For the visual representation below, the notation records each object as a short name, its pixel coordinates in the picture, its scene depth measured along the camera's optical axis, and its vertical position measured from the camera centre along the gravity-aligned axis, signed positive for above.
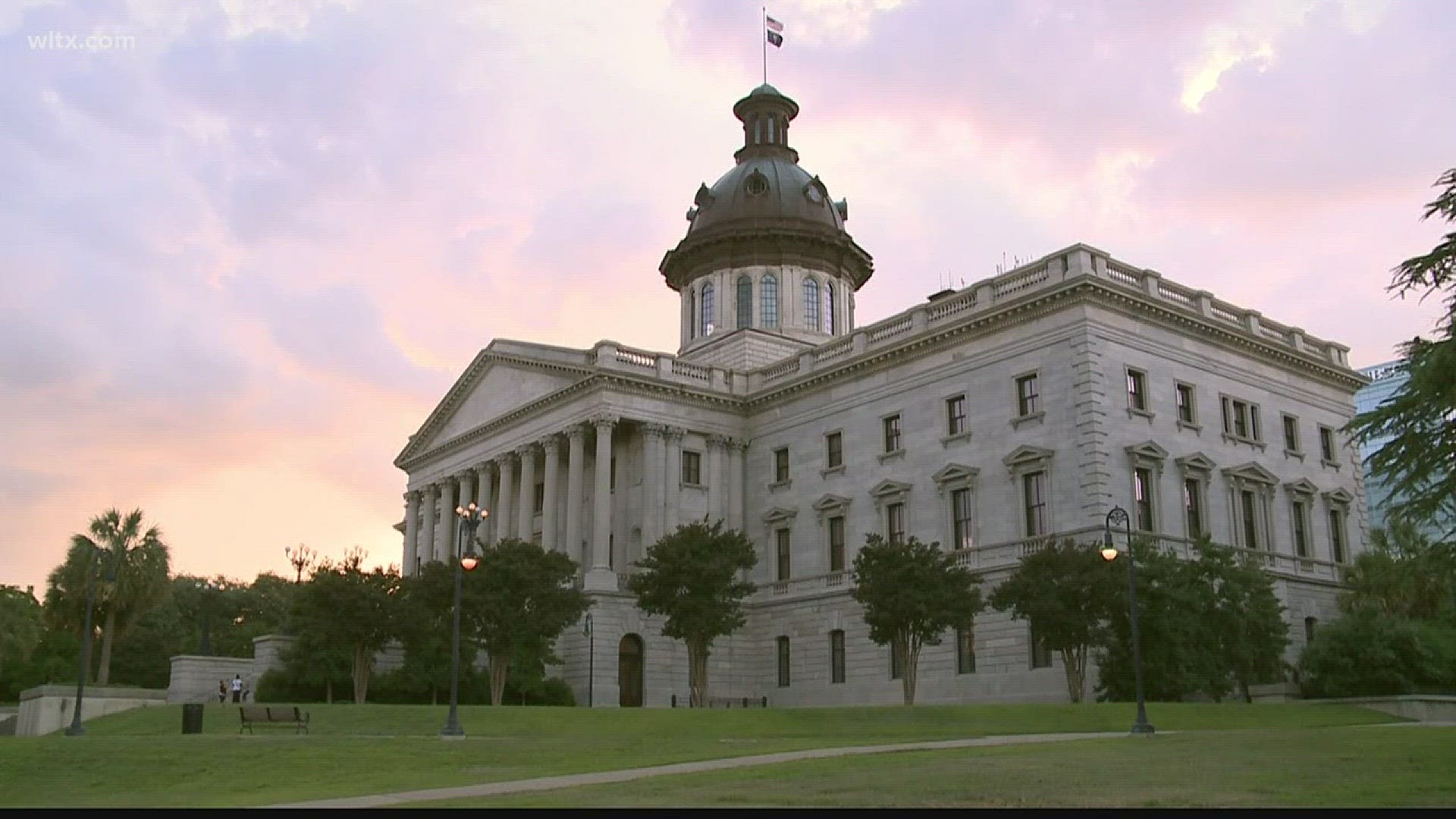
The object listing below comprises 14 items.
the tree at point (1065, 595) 39.09 +2.67
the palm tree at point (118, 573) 60.66 +5.38
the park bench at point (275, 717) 33.50 -0.58
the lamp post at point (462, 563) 32.22 +3.51
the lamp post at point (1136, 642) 29.31 +1.04
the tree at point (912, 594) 42.66 +2.96
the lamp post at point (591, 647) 54.09 +1.73
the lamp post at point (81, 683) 36.25 +0.30
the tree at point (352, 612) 47.47 +2.77
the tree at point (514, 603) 46.38 +3.00
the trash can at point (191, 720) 34.62 -0.65
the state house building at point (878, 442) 47.31 +9.81
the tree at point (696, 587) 47.78 +3.61
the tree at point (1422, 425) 21.52 +4.17
